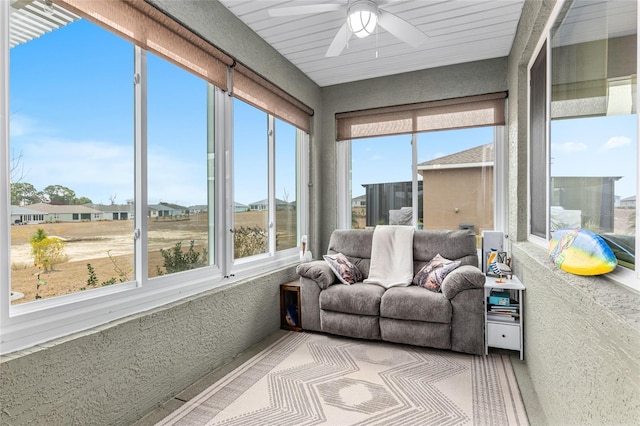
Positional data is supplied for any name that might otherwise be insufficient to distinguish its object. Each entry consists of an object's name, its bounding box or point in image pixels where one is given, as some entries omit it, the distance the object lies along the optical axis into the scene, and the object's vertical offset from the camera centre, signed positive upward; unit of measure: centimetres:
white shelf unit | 260 -95
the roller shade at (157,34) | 172 +106
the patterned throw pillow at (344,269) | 325 -59
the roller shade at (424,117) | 362 +108
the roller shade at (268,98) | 282 +110
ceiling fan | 217 +127
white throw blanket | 332 -48
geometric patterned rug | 190 -118
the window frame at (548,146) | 111 +39
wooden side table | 327 -98
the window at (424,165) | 372 +53
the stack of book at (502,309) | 267 -81
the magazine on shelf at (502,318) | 265 -87
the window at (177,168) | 215 +30
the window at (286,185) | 362 +29
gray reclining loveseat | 266 -80
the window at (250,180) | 294 +29
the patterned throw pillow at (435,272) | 297 -58
